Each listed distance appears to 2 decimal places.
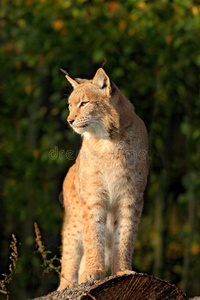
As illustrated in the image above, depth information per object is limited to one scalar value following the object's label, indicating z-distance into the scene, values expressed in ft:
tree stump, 27.43
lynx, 37.19
